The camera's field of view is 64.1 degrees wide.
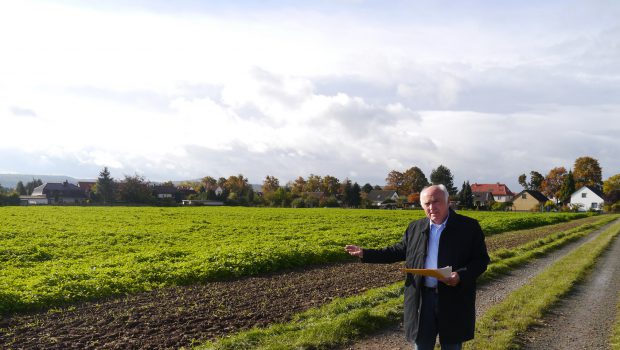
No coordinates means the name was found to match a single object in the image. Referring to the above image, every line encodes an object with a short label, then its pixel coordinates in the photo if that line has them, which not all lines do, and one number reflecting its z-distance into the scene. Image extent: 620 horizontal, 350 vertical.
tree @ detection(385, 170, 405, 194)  125.31
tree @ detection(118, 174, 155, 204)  91.25
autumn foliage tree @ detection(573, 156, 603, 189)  111.38
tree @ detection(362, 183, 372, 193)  135.00
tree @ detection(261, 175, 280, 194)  139.61
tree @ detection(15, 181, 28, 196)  135.00
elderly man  4.61
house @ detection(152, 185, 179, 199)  124.62
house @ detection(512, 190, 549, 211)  101.81
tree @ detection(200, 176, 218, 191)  147.38
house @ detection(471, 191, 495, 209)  120.92
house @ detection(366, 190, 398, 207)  118.60
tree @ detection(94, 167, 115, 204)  99.12
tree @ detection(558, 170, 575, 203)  106.06
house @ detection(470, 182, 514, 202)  134.50
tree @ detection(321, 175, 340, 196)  133.00
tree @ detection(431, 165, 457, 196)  106.69
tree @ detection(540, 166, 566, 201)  115.44
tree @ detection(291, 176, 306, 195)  135.77
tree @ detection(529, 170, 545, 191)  126.06
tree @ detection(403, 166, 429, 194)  121.12
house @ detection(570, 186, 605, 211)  98.25
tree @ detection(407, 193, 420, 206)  102.39
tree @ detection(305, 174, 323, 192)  135.62
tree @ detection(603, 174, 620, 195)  107.04
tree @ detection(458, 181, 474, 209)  98.79
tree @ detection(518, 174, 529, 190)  129.00
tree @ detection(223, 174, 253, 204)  103.68
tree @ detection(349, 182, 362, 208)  103.19
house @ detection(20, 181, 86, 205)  115.88
